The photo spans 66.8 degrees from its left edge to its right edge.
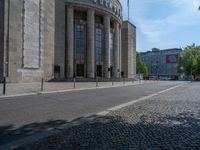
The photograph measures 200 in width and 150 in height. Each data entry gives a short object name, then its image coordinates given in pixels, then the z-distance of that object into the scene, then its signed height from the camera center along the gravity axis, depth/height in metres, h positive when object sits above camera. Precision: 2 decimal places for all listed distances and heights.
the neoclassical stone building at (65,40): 19.28 +6.48
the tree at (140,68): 72.87 +3.34
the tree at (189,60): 59.97 +5.89
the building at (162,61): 89.05 +8.32
